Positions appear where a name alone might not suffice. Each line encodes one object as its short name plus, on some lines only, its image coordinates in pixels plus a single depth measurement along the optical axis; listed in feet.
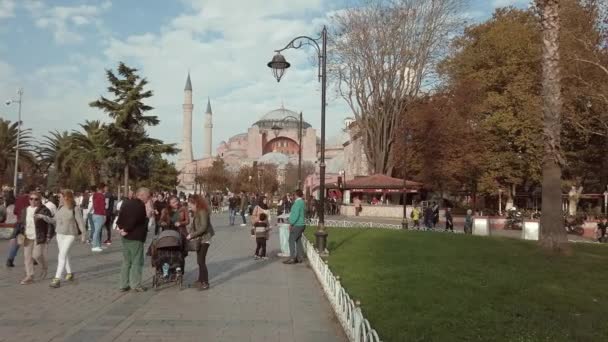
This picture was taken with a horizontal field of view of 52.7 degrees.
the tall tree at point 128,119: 68.74
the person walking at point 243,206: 96.70
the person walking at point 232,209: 96.48
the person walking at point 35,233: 32.45
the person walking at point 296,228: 43.73
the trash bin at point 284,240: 49.06
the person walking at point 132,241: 30.53
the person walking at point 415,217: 102.68
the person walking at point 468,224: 93.70
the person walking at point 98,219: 50.34
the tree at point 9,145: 135.44
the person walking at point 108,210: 56.02
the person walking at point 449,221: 97.14
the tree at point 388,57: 132.73
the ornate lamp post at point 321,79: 46.29
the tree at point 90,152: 70.64
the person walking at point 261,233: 45.55
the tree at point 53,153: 157.17
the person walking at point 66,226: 31.96
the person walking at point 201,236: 31.89
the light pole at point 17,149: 127.65
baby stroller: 31.63
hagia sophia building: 391.04
